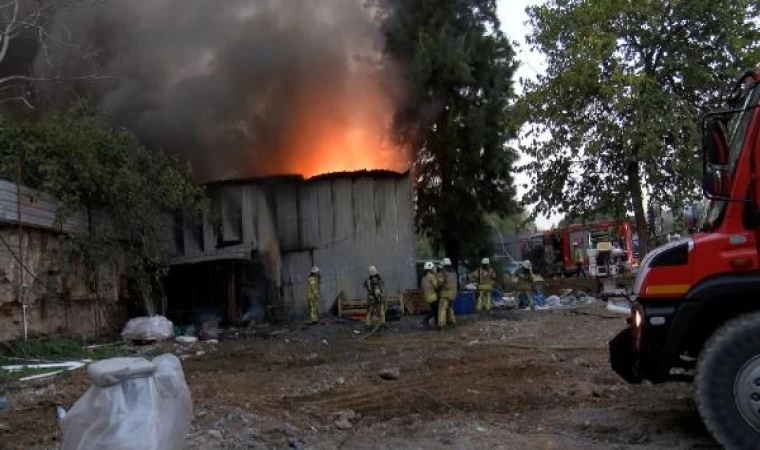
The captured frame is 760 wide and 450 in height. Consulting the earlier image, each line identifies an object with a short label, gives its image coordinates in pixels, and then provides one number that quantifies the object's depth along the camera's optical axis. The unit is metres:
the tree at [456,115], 19.47
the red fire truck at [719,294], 4.39
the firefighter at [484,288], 17.11
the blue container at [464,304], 17.09
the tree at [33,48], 12.37
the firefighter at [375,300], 14.42
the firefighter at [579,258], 27.59
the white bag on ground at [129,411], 3.34
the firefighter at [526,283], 17.47
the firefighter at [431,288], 14.03
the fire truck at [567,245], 24.02
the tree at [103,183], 11.50
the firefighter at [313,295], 15.45
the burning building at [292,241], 17.06
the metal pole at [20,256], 10.54
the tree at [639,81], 14.15
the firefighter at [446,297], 13.99
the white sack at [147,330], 12.65
